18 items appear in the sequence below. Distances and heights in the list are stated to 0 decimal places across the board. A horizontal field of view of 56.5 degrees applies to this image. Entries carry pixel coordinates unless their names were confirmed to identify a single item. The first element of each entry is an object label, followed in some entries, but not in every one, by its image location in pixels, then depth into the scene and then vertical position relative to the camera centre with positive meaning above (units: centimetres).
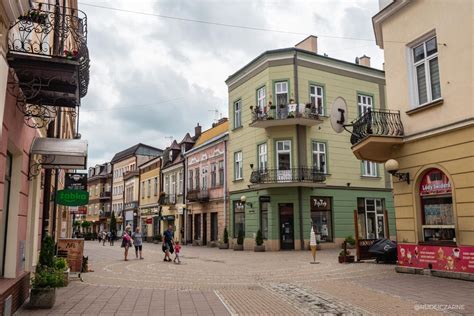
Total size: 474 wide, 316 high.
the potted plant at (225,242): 3019 -121
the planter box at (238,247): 2844 -147
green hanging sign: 1236 +80
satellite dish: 1438 +356
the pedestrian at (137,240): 2217 -74
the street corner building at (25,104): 701 +227
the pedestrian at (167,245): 2039 -93
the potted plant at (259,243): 2612 -114
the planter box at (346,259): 1738 -141
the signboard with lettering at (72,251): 1410 -79
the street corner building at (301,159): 2659 +408
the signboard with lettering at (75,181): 1620 +164
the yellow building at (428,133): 1130 +253
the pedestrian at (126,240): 2146 -71
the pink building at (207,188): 3281 +291
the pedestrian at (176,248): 1898 -99
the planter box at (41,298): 824 -133
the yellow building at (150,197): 4738 +315
